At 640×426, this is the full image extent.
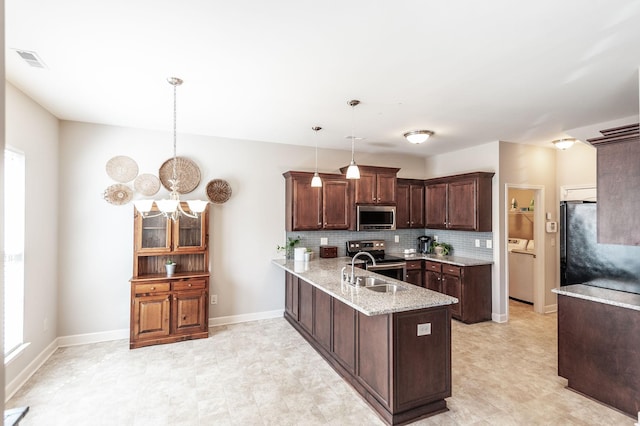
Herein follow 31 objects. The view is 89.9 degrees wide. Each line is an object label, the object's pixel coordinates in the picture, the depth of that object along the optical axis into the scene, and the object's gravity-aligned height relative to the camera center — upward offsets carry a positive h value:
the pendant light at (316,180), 4.18 +0.46
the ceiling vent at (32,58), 2.32 +1.17
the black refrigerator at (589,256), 2.80 -0.39
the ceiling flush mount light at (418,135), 4.18 +1.04
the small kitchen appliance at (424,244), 5.80 -0.53
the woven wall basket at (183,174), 4.38 +0.57
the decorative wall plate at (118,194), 4.09 +0.27
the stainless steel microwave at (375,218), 5.18 -0.05
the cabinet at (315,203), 4.82 +0.19
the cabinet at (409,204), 5.71 +0.20
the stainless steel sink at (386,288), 3.10 -0.73
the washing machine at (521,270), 5.67 -1.01
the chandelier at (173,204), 2.67 +0.09
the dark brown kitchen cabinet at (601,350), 2.48 -1.13
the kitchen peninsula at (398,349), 2.43 -1.10
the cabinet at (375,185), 5.16 +0.48
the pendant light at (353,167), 3.22 +0.51
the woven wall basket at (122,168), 4.12 +0.60
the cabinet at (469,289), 4.67 -1.11
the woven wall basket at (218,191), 4.60 +0.35
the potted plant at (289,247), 5.03 -0.51
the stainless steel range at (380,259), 4.85 -0.70
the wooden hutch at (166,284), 3.86 -0.85
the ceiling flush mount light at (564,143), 4.58 +1.03
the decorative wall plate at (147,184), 4.23 +0.41
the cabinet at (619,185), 2.40 +0.23
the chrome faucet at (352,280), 3.15 -0.66
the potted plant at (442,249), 5.56 -0.59
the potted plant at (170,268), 4.07 -0.68
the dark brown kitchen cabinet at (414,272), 5.15 -0.93
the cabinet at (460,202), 4.80 +0.21
